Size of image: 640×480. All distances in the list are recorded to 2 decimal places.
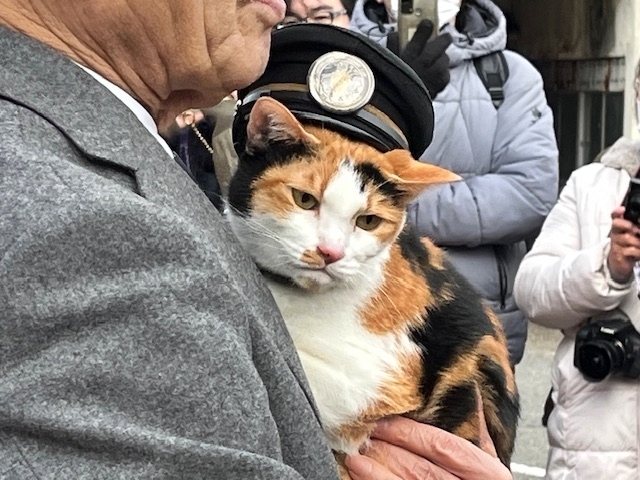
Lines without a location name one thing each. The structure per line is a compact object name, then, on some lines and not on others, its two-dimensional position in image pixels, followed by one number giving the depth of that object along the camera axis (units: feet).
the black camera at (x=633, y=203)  8.00
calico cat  4.65
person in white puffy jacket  8.31
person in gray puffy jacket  9.16
